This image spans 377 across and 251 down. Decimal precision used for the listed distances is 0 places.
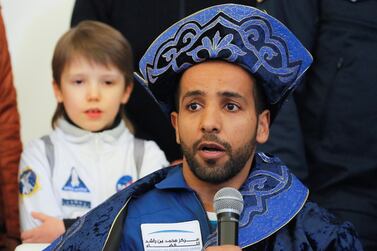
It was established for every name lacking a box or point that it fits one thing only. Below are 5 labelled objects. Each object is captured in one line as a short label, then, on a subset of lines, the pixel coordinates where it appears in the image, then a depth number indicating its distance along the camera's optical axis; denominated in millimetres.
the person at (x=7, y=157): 4688
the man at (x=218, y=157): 3284
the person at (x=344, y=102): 4357
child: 4460
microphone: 2591
